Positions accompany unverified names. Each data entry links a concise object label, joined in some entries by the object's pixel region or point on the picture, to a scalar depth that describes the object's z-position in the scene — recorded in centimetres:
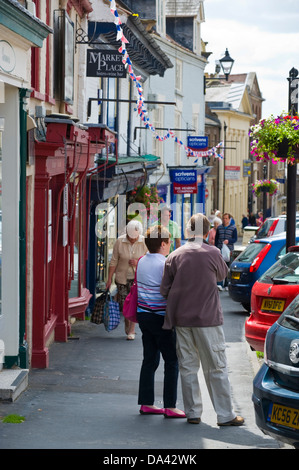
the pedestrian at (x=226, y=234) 2031
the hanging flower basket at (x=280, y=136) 1308
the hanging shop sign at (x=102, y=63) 1549
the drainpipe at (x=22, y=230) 927
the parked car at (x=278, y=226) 2164
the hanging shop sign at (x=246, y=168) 5965
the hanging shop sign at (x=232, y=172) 4988
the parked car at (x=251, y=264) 1538
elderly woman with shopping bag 1327
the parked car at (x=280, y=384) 617
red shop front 1056
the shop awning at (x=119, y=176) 1645
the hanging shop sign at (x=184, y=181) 3481
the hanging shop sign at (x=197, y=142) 3409
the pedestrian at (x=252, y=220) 4598
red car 1014
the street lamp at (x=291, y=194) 1308
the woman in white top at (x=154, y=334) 821
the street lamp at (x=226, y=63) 3006
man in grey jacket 788
